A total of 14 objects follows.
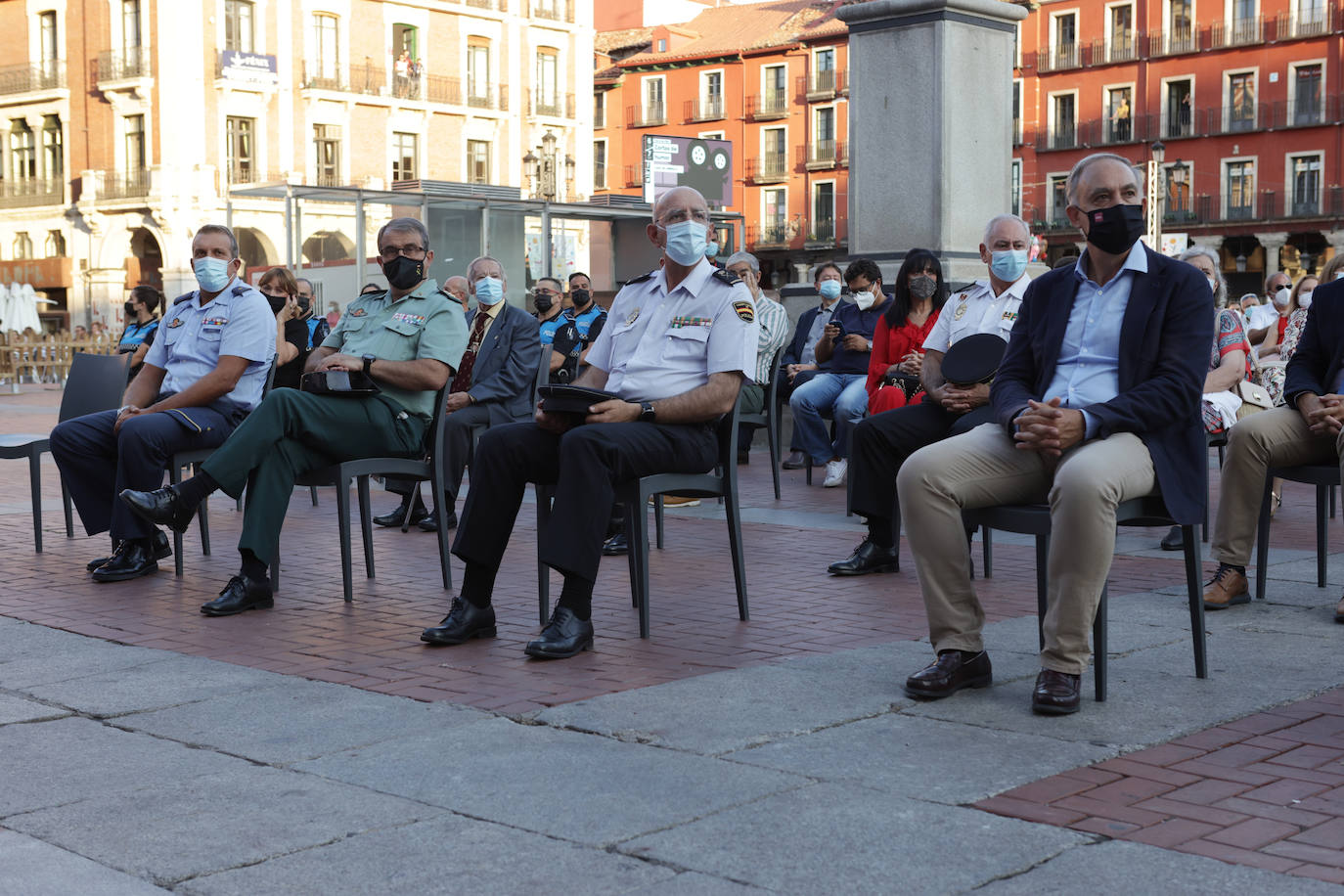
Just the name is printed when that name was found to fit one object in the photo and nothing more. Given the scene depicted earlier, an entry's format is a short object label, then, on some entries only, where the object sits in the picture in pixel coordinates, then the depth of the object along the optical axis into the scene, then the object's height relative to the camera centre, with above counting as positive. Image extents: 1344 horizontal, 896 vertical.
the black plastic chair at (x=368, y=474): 6.41 -0.59
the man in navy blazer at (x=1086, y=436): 4.38 -0.33
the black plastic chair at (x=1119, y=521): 4.56 -0.58
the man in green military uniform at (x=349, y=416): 6.22 -0.34
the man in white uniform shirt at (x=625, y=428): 5.18 -0.34
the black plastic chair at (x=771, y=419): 9.76 -0.58
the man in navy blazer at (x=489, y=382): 8.64 -0.30
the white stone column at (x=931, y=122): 11.20 +1.38
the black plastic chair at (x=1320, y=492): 5.95 -0.69
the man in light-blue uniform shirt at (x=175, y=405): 7.00 -0.33
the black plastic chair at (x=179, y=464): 7.07 -0.57
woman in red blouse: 7.77 -0.05
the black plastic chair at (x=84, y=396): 8.02 -0.32
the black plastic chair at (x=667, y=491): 5.43 -0.60
